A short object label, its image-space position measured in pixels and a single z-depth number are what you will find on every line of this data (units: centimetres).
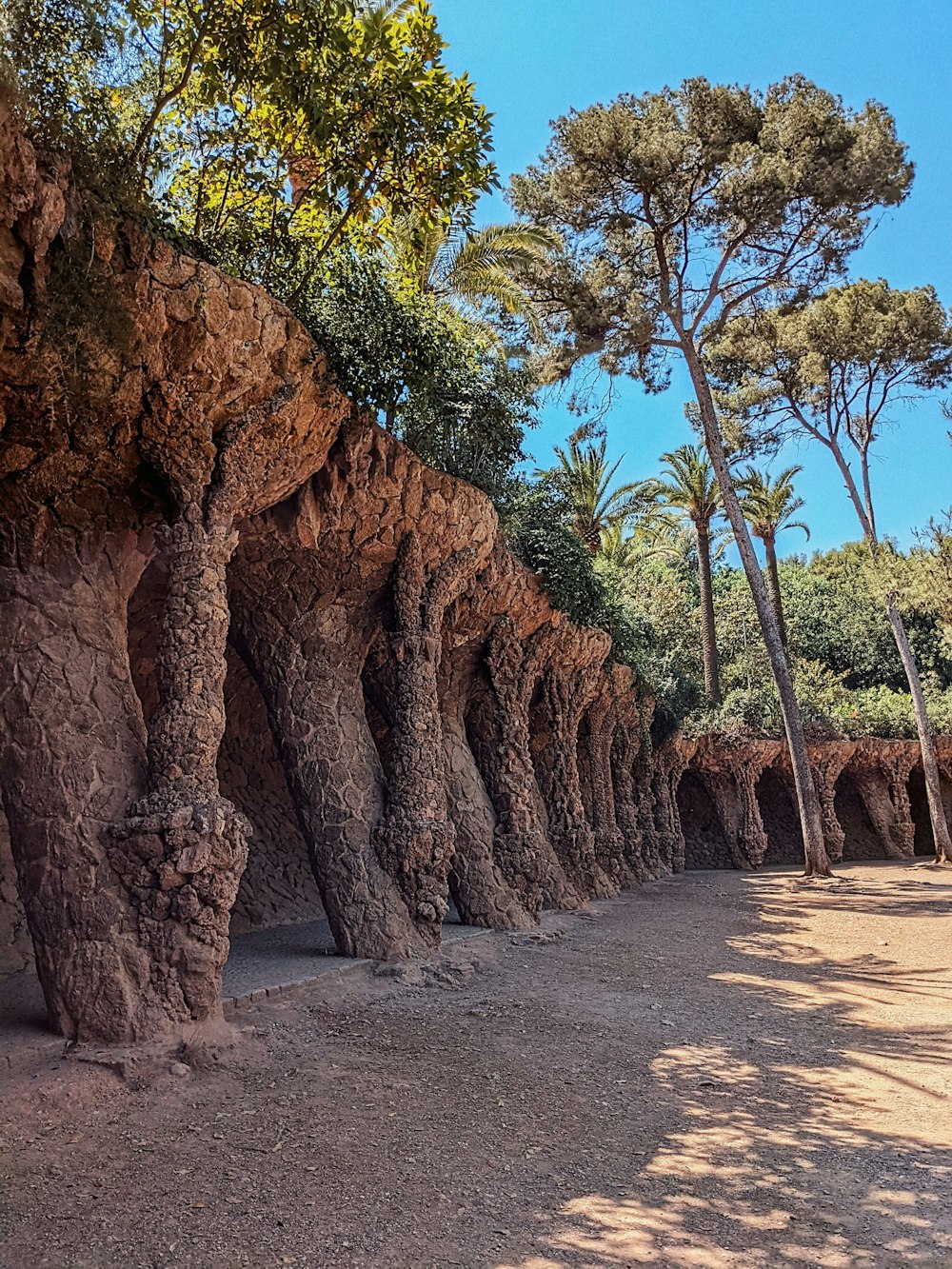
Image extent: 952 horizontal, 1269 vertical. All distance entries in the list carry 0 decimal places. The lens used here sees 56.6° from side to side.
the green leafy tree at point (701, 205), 1892
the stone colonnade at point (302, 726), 616
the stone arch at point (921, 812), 3222
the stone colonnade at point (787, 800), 2736
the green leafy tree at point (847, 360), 2369
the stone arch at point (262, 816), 1151
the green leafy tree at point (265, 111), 565
